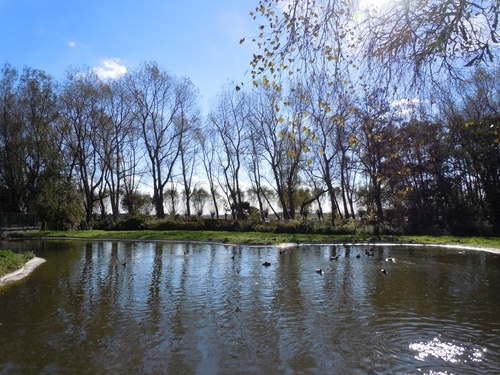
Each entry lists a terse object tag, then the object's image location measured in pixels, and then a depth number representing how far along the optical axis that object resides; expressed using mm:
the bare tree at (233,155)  45347
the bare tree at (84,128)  39656
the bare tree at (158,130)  42400
